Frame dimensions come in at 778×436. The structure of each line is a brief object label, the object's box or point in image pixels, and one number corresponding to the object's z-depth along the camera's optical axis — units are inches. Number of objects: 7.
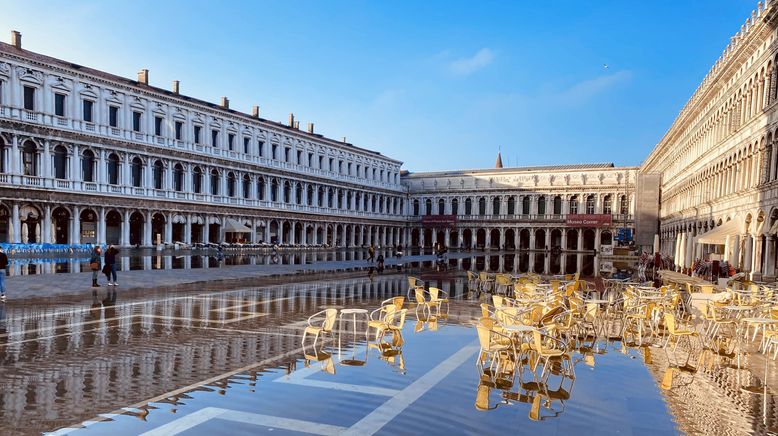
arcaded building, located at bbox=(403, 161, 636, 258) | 2758.4
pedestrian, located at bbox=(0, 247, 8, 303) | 570.3
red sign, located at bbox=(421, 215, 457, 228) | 3051.2
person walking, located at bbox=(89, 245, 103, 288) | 685.9
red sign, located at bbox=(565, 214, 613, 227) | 2687.0
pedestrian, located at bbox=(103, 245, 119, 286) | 705.0
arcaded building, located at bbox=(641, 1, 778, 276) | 826.8
